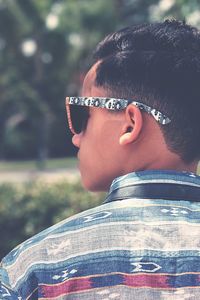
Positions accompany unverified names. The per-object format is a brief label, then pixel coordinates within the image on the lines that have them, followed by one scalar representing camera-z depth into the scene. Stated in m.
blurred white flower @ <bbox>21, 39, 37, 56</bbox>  27.03
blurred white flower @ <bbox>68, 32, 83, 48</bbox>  27.39
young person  1.15
